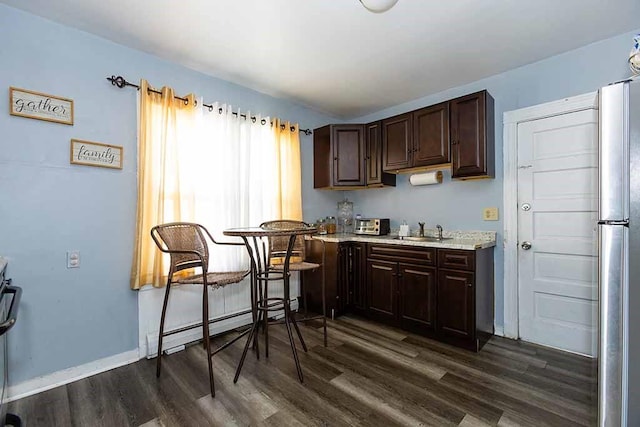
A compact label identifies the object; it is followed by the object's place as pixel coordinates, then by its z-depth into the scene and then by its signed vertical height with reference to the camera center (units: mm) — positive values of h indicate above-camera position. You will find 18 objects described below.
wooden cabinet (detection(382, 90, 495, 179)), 2682 +744
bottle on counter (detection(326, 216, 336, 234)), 3836 -149
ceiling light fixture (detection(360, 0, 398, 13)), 1624 +1155
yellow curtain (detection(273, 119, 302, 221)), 3338 +483
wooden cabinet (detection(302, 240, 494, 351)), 2529 -738
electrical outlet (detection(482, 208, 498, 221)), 2875 -16
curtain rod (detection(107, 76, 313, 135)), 2285 +1019
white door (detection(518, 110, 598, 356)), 2395 -166
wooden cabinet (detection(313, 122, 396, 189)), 3621 +695
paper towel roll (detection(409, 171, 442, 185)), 3223 +382
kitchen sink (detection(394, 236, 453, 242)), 3043 -278
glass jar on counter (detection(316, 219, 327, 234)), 3771 -171
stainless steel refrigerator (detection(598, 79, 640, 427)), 1062 -159
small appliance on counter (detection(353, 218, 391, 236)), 3555 -172
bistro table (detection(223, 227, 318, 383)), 1977 -524
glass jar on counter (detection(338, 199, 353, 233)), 4172 -47
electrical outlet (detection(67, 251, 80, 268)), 2090 -325
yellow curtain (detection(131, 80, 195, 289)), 2367 +335
